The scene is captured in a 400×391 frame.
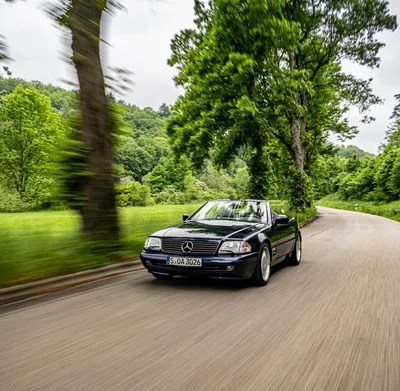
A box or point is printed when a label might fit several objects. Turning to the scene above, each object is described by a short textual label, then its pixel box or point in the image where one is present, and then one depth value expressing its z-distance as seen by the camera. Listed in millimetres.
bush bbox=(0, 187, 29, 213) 36531
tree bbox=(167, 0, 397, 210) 21234
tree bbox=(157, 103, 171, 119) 171912
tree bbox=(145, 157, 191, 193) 76688
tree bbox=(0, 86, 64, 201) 44844
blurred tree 8073
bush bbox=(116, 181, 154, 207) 42281
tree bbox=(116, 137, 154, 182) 84188
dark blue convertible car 5965
